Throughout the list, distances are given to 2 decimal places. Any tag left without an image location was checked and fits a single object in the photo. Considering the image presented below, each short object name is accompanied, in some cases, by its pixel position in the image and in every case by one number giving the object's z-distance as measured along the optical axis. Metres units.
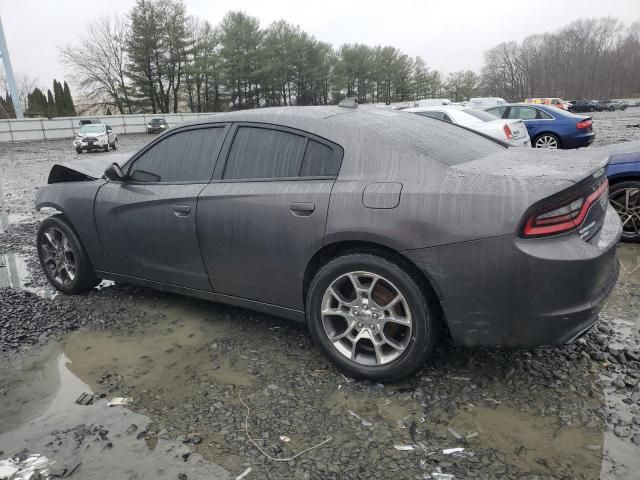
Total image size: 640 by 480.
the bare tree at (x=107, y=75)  55.59
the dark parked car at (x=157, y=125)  39.41
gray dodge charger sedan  2.43
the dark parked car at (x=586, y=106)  56.94
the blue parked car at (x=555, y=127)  13.11
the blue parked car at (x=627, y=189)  5.11
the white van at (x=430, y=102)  39.98
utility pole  40.19
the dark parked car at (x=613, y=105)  58.31
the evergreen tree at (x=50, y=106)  50.63
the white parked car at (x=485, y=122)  10.38
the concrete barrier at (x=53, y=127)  36.19
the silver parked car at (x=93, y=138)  24.19
